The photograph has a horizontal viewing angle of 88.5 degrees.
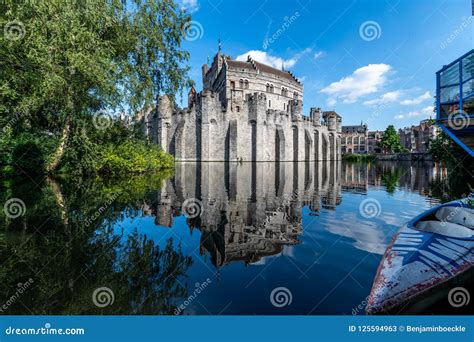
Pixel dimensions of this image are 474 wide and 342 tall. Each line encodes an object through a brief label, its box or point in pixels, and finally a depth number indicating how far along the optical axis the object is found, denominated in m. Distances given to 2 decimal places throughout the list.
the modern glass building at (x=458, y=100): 7.32
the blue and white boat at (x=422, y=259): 2.96
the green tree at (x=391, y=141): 70.69
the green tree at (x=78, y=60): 10.37
